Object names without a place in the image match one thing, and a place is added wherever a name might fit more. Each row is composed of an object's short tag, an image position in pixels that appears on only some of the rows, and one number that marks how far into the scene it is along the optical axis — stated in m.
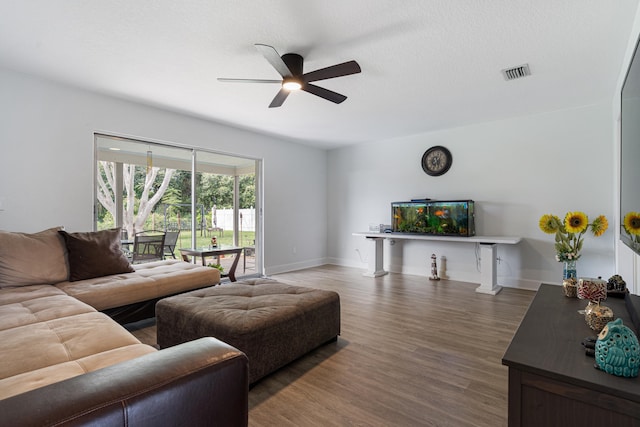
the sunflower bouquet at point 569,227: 2.21
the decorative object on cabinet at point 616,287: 1.72
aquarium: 4.70
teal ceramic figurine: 0.89
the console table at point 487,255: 4.18
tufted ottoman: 1.96
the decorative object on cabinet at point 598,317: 1.22
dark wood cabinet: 0.87
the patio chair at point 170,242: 4.44
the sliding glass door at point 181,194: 3.93
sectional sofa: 0.73
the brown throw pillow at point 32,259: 2.50
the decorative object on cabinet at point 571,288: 1.76
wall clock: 5.14
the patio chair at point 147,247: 3.96
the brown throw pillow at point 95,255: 2.84
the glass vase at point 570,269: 1.99
